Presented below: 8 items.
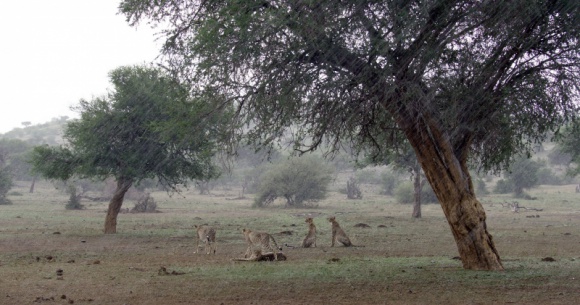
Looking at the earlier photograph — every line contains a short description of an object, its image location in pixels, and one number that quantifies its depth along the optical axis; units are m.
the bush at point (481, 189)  70.06
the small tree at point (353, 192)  67.91
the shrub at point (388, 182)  73.94
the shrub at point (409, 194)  58.03
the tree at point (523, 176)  65.81
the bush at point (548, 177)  81.56
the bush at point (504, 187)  68.69
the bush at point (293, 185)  55.16
